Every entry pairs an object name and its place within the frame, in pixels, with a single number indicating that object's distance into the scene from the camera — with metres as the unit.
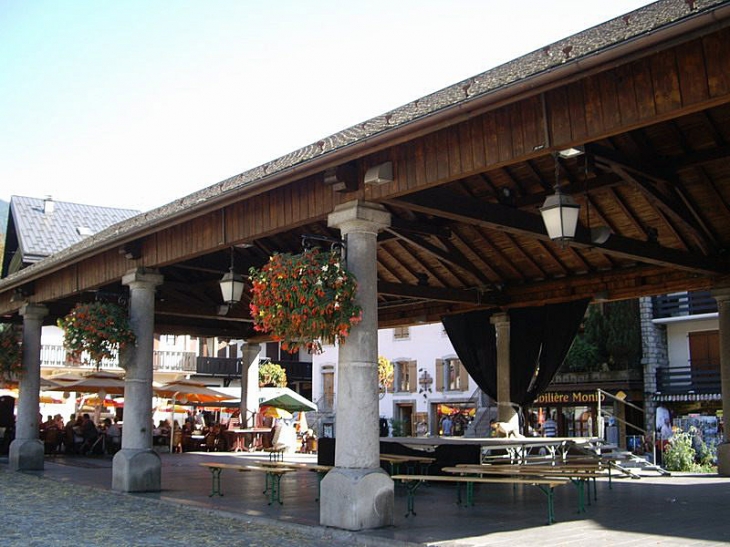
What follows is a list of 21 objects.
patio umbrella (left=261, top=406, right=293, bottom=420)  24.05
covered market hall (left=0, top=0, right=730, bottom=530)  6.38
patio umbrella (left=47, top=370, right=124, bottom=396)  20.77
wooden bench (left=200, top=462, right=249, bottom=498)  11.01
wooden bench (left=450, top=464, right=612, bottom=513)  9.28
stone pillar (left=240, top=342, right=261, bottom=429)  22.34
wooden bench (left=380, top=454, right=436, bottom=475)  11.48
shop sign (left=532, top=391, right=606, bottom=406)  28.25
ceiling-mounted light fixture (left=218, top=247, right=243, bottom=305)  11.66
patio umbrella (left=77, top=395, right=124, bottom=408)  24.80
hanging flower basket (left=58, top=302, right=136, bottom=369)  11.91
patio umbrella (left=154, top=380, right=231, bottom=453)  21.81
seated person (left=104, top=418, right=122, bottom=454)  21.88
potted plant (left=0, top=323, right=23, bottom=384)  16.02
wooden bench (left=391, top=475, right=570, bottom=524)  8.33
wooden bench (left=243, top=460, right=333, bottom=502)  10.21
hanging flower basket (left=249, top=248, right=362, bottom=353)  8.14
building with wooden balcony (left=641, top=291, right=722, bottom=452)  25.66
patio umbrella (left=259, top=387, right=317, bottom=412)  22.05
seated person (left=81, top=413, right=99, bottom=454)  21.94
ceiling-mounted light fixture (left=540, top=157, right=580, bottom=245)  8.19
